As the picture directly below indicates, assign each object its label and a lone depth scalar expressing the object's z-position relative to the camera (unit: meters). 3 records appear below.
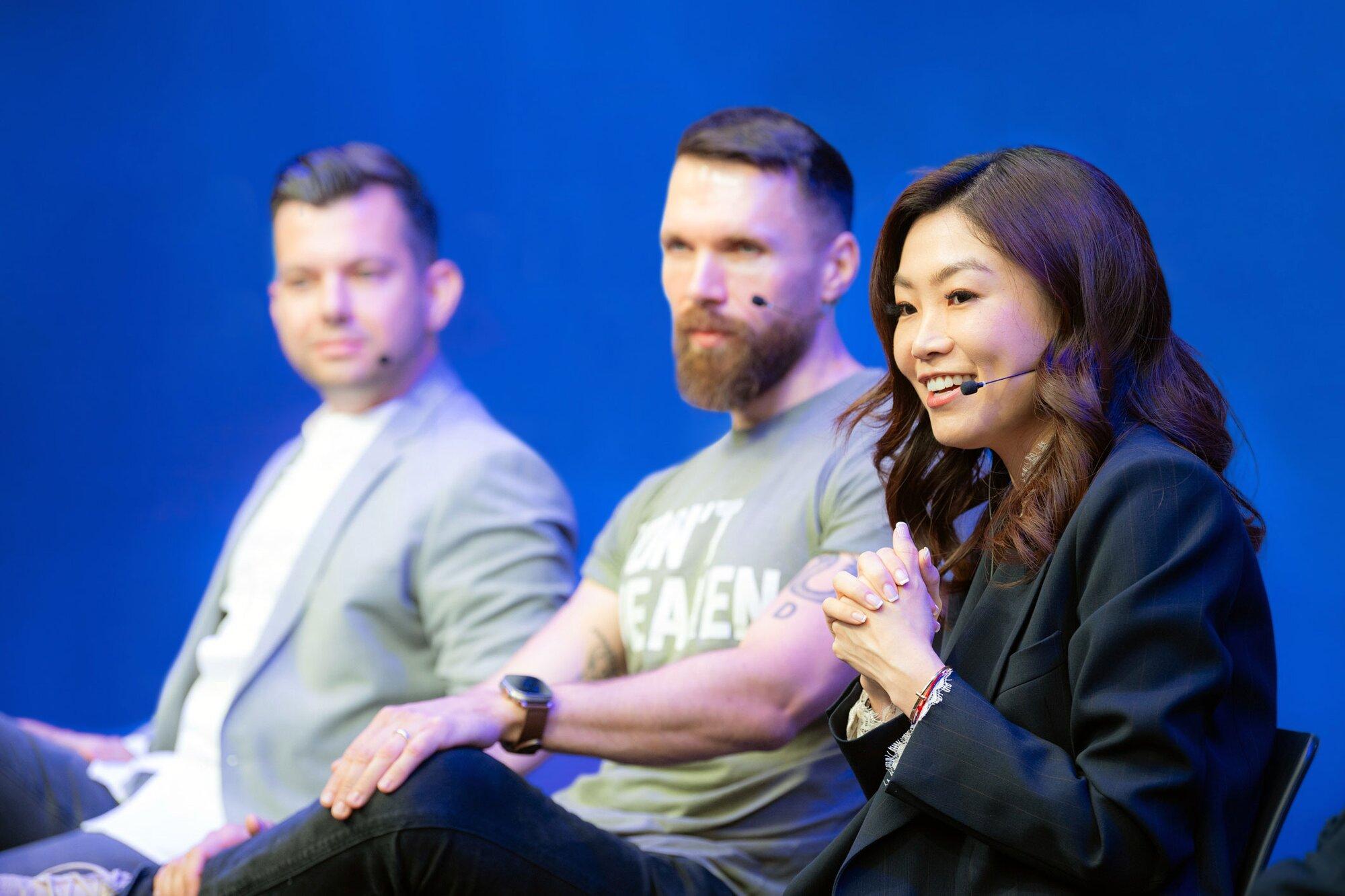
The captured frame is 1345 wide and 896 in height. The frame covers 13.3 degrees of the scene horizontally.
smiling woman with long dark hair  3.98
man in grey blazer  4.58
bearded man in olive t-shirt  4.18
